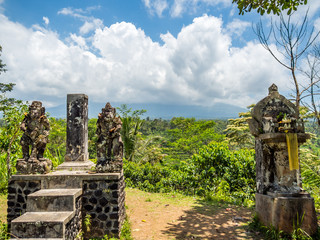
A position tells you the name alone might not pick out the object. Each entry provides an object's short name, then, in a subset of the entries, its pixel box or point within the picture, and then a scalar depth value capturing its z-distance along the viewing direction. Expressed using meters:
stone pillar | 6.36
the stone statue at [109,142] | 5.12
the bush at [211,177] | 8.63
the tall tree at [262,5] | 5.56
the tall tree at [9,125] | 8.22
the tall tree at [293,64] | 8.27
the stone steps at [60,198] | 3.81
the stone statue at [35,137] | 5.21
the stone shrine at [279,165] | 4.62
